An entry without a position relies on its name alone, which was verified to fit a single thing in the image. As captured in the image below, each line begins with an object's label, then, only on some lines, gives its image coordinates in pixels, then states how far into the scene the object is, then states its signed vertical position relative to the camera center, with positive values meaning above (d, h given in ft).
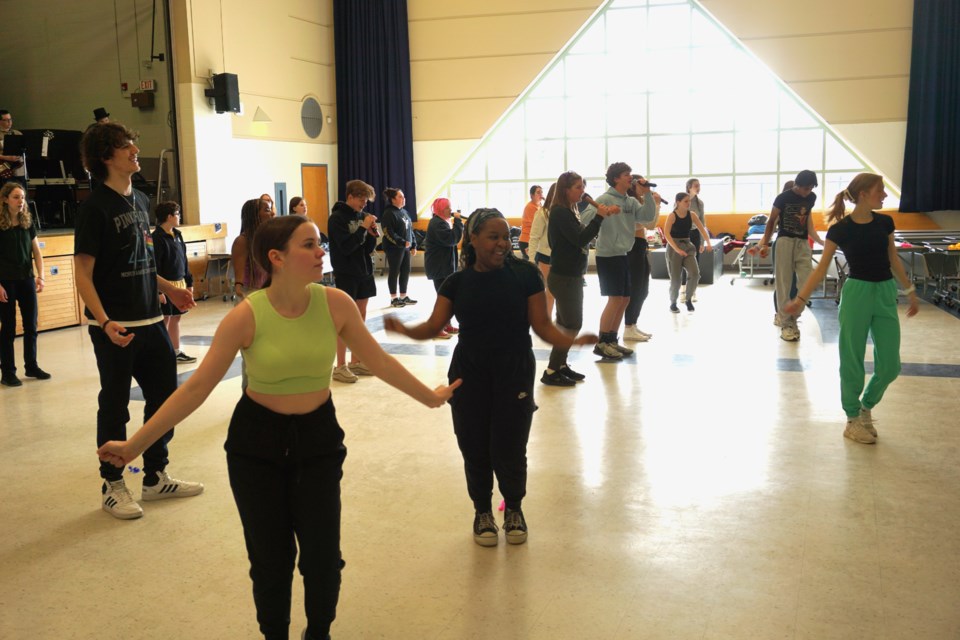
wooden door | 49.14 +0.63
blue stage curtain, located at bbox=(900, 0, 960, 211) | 43.60 +4.12
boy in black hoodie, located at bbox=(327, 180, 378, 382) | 20.84 -1.02
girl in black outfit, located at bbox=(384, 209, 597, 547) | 10.73 -1.69
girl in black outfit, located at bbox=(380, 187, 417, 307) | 33.51 -1.50
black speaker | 40.14 +5.12
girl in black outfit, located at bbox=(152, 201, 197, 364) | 21.53 -1.11
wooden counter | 30.83 -2.86
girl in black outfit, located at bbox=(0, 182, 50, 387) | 21.35 -1.48
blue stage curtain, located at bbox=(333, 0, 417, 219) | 50.62 +6.22
